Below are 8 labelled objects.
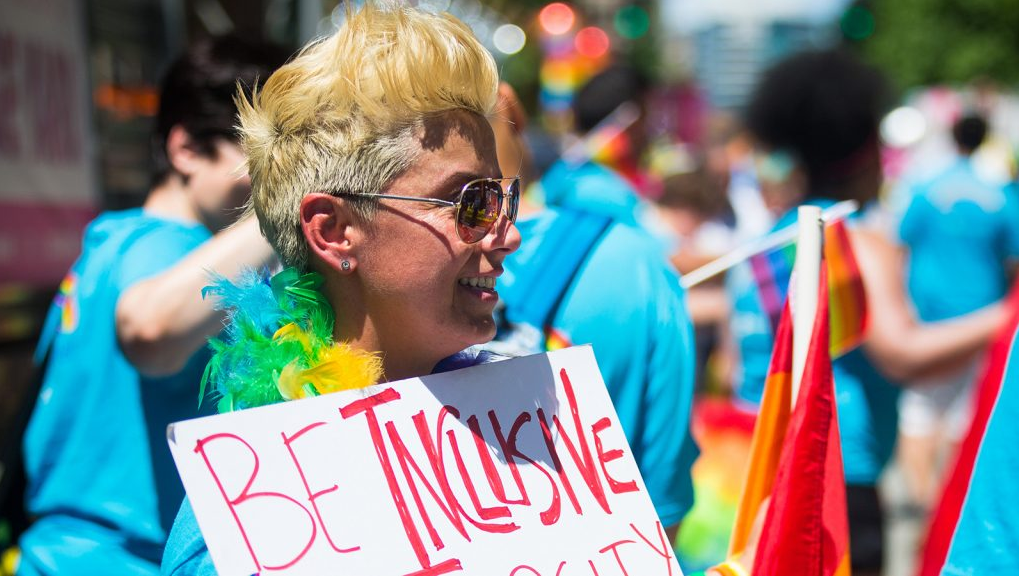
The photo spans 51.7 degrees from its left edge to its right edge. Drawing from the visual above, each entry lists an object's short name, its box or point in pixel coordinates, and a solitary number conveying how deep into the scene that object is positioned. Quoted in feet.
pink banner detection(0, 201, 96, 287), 12.82
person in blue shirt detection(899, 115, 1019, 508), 19.95
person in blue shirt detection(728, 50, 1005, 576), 9.37
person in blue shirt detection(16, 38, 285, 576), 6.52
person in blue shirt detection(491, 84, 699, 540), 6.61
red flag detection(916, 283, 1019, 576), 5.57
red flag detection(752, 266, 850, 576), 5.05
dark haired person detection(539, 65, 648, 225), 13.03
